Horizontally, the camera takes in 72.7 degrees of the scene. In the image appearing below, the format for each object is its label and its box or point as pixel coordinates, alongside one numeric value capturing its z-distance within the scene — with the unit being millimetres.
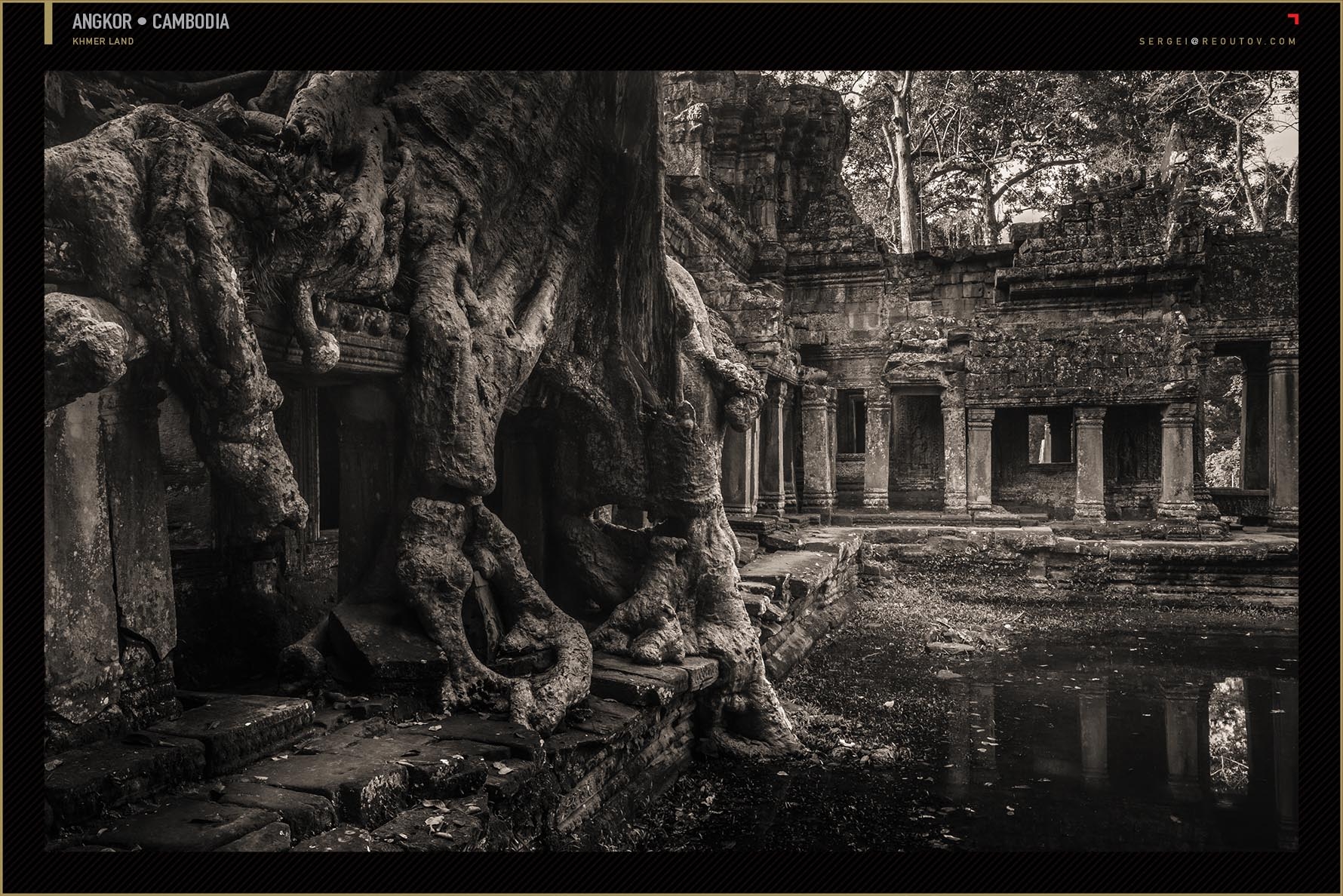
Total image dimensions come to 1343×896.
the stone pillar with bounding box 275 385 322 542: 6340
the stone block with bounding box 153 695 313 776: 3215
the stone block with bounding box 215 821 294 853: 2584
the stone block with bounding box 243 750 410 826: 3074
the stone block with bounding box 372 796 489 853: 2953
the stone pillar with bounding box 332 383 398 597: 4699
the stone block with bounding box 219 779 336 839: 2883
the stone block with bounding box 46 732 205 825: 2684
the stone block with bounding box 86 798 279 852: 2572
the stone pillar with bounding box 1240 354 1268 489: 16094
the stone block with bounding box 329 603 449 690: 4066
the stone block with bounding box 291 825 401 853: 2775
